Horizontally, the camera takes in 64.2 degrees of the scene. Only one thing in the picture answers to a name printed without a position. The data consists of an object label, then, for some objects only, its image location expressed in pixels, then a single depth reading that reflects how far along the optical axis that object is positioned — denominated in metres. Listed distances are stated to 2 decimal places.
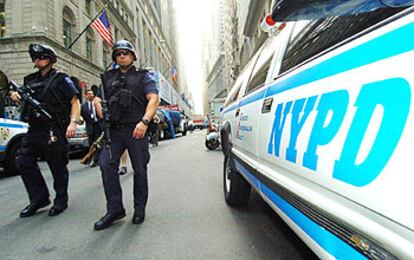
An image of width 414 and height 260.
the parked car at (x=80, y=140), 9.28
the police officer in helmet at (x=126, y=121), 3.16
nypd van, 0.93
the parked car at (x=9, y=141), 6.25
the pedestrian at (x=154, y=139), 12.52
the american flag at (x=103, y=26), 16.64
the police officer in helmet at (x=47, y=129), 3.53
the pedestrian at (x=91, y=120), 7.14
